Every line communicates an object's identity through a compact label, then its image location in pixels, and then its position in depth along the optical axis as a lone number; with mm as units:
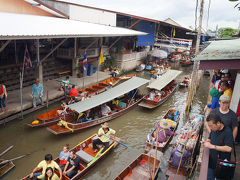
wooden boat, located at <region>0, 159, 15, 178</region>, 6854
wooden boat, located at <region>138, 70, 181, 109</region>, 13203
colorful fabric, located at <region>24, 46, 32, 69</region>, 11108
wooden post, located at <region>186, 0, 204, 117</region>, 12219
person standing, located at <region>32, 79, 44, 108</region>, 11055
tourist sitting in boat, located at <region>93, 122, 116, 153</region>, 8172
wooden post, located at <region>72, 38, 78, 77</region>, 16664
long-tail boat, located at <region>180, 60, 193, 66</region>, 28188
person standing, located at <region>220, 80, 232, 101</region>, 5801
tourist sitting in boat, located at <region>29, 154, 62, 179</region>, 5914
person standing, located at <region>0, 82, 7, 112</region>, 9828
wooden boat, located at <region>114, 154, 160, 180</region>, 6664
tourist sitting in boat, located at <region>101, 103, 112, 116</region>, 11133
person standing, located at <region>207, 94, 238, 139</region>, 3582
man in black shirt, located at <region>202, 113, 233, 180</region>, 3221
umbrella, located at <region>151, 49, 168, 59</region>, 24500
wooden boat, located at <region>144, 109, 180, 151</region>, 8430
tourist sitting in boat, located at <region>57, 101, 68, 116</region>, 10188
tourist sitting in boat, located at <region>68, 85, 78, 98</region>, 11929
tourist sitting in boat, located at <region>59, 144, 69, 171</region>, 6841
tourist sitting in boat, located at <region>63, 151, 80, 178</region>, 6594
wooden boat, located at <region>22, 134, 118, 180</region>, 6984
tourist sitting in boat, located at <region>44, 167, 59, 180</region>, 5776
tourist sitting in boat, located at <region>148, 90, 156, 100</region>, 13641
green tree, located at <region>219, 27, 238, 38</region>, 49969
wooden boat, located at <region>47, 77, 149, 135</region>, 9355
